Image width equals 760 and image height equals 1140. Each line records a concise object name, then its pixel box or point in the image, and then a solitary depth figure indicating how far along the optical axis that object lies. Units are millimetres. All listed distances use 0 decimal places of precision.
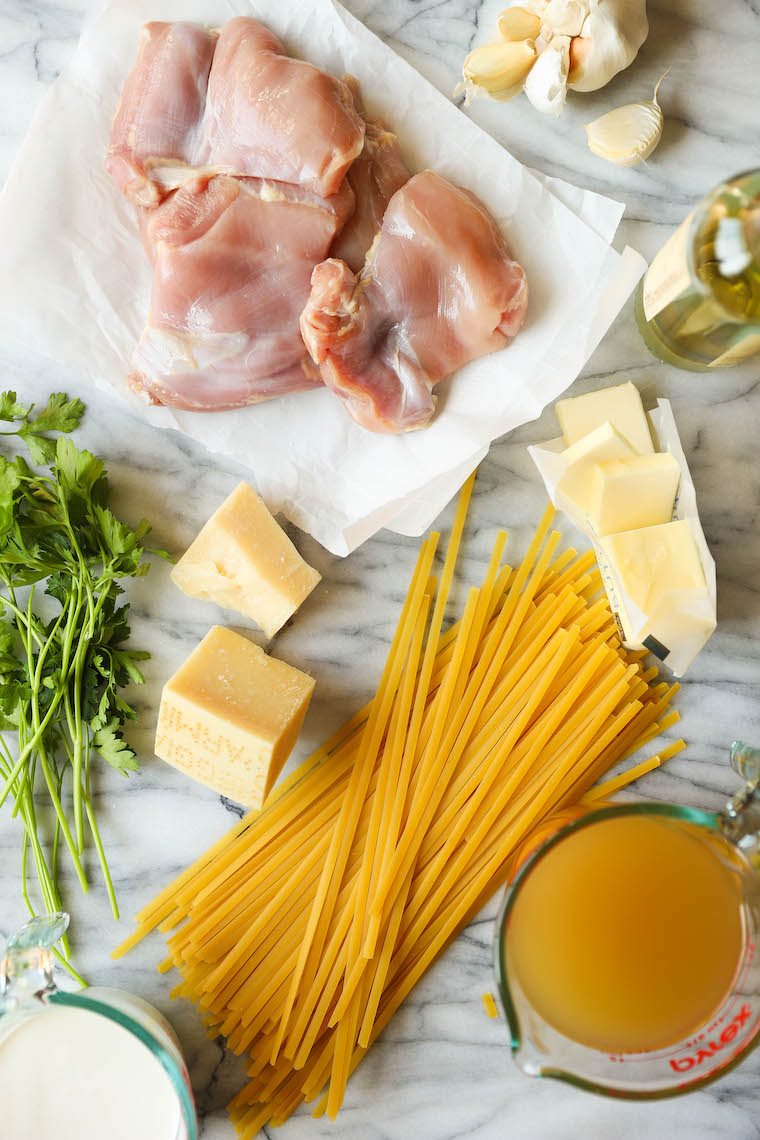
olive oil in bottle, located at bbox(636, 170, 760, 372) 709
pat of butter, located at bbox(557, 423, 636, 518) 742
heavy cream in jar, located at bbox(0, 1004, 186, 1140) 726
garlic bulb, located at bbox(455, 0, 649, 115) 735
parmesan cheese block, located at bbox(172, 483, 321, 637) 758
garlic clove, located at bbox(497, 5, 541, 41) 745
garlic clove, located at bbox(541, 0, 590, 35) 733
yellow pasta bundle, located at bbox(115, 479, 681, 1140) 749
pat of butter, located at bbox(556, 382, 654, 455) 756
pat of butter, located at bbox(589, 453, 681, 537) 738
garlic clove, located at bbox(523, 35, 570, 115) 742
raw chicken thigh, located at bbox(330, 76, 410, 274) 763
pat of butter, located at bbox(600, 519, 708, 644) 734
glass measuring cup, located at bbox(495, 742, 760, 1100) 662
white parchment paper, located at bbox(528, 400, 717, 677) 738
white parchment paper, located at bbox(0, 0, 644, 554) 764
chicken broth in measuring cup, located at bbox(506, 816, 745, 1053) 687
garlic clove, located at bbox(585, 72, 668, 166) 757
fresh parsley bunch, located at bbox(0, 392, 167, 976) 759
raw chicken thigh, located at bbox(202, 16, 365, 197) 741
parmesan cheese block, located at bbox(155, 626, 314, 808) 743
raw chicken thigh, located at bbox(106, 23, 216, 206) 755
